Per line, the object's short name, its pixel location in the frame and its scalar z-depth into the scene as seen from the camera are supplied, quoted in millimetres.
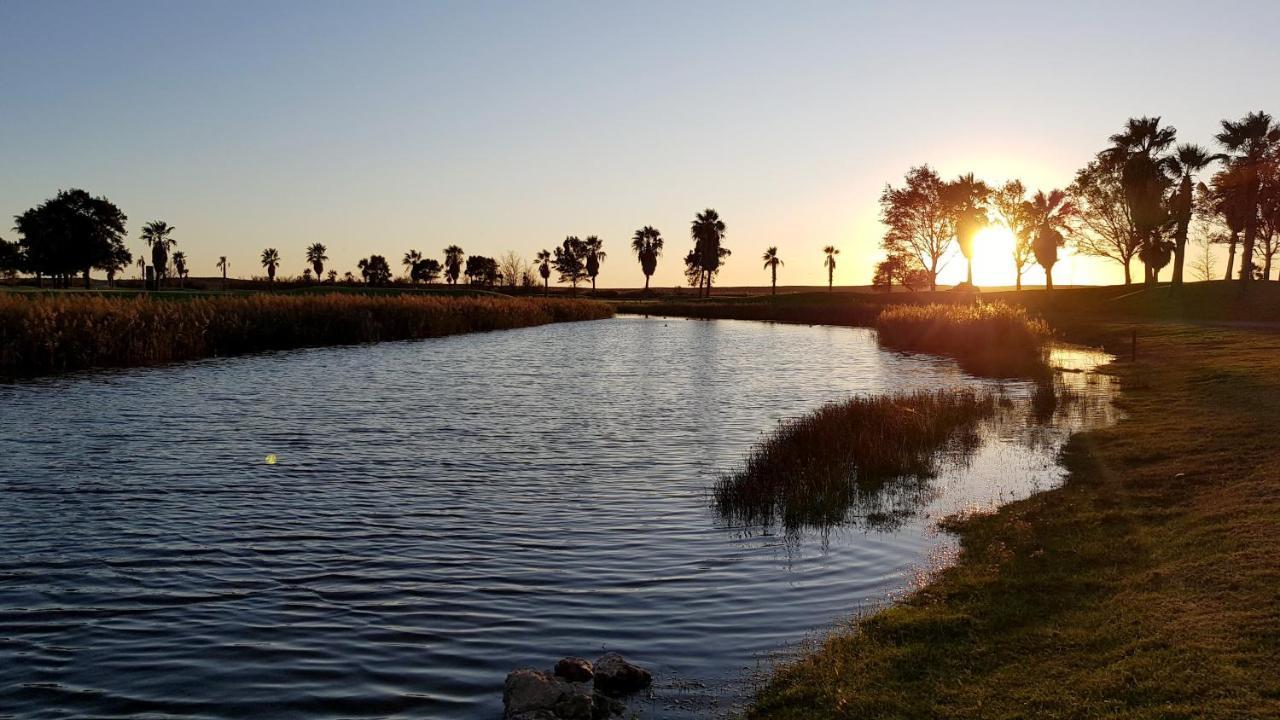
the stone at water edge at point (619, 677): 7035
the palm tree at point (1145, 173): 75375
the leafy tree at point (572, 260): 178625
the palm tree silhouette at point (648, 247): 170750
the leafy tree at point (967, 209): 81812
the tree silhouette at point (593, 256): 177625
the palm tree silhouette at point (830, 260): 176875
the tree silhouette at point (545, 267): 181125
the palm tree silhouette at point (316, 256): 182500
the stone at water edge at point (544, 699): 6383
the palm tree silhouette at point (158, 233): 137238
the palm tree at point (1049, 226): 82562
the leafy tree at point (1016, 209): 88875
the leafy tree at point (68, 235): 99188
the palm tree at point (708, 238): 148750
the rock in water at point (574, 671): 7117
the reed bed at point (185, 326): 31375
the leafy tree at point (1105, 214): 80000
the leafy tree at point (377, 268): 180375
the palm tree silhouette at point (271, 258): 181875
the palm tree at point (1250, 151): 68312
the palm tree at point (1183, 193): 74688
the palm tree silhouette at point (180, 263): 156750
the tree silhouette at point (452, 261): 184375
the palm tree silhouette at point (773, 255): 174125
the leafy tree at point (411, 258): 189500
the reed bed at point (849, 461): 13305
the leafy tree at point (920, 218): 81562
